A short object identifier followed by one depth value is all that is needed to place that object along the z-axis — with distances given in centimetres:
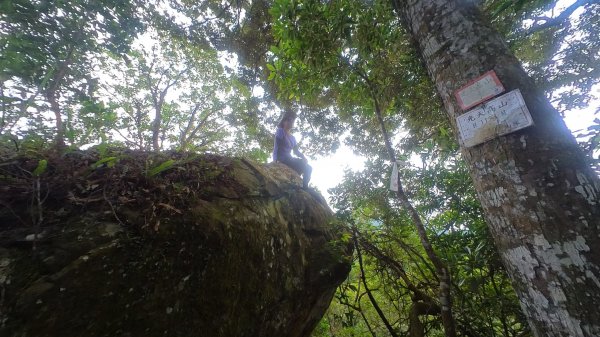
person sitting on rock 504
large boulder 142
